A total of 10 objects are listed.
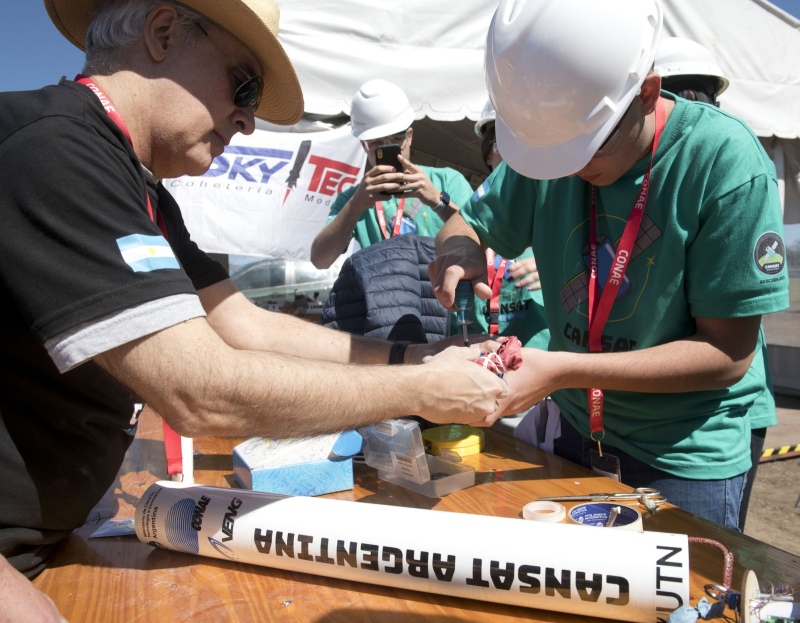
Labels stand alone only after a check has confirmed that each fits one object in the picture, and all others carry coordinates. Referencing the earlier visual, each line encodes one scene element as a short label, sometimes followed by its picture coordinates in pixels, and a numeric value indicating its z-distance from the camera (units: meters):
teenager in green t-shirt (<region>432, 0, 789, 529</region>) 1.58
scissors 1.58
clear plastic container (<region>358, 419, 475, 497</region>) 1.75
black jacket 2.58
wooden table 1.21
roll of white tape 1.43
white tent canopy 5.82
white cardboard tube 1.10
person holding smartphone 3.63
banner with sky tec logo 5.80
